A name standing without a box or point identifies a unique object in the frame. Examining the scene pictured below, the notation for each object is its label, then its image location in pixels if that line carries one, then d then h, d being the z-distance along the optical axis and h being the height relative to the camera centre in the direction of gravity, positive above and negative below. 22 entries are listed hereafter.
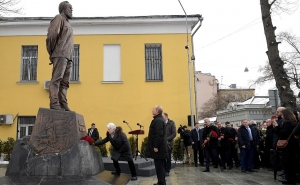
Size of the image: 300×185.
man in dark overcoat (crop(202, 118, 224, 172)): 10.09 -1.15
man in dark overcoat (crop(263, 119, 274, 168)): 10.16 -1.24
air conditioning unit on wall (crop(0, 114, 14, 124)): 15.49 -0.45
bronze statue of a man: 6.68 +1.38
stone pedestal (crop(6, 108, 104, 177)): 6.10 -0.87
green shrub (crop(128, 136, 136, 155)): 14.44 -1.68
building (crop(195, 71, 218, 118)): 57.22 +3.93
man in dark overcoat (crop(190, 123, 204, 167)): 12.44 -1.42
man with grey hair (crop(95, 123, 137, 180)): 7.63 -1.01
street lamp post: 15.90 +2.03
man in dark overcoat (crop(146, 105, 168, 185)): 6.20 -0.78
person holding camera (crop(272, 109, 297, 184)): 7.01 -0.93
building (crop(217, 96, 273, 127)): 38.72 -0.40
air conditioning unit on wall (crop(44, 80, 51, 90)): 15.95 +1.39
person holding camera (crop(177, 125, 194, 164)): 12.89 -1.55
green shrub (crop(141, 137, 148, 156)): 14.59 -1.83
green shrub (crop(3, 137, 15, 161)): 13.66 -1.65
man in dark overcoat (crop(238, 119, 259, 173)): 9.99 -1.30
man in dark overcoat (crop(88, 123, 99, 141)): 12.79 -1.04
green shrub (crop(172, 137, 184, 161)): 13.71 -2.04
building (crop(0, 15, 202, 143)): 16.02 +2.17
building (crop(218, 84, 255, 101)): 64.19 +3.20
